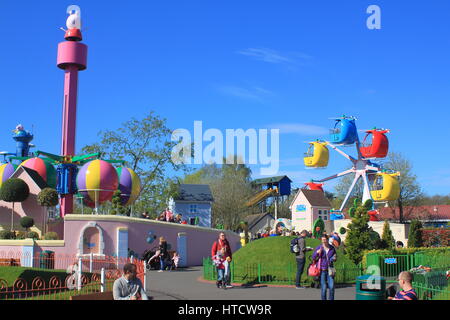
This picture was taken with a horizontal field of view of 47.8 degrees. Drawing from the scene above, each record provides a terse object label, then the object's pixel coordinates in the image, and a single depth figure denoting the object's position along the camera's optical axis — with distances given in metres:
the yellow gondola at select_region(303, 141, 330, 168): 45.75
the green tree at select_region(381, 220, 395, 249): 23.25
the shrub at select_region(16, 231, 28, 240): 26.83
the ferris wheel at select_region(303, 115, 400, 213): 42.56
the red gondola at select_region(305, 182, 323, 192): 49.38
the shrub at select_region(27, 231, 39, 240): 26.44
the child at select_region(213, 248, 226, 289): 15.36
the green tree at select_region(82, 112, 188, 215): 45.97
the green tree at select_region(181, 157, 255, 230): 60.53
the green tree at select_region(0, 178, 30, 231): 30.19
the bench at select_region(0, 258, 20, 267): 21.59
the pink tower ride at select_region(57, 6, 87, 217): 37.12
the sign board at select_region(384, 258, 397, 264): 16.55
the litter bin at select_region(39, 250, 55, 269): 22.00
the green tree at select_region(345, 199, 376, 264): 20.95
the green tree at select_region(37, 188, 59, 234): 29.59
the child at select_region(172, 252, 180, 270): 24.05
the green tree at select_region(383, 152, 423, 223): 58.31
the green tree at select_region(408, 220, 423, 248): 28.05
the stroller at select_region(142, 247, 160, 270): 23.69
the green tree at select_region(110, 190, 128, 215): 31.62
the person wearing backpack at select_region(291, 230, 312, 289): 15.29
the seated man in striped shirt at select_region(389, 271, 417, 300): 7.77
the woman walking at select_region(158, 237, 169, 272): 22.64
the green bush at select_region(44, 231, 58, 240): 25.34
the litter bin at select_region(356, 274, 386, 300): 10.44
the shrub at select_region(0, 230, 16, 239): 25.80
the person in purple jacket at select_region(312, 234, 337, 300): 11.70
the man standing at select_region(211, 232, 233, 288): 15.45
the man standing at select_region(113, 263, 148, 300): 7.68
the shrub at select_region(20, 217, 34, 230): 28.80
